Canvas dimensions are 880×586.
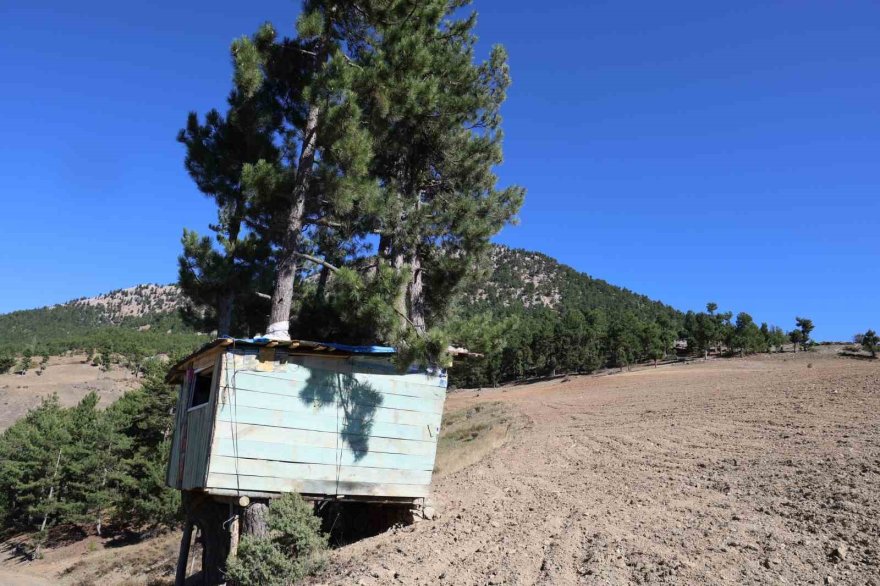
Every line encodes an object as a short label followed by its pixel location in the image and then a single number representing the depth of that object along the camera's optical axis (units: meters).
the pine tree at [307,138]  10.77
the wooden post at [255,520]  9.66
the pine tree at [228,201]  12.03
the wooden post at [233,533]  9.94
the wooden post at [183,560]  12.62
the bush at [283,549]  8.45
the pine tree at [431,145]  11.48
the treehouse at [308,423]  9.66
